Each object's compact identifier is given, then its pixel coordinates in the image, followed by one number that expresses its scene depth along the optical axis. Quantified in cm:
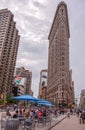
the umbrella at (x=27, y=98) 1028
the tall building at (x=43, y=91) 8559
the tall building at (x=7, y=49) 5175
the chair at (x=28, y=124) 589
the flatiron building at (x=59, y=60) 4902
